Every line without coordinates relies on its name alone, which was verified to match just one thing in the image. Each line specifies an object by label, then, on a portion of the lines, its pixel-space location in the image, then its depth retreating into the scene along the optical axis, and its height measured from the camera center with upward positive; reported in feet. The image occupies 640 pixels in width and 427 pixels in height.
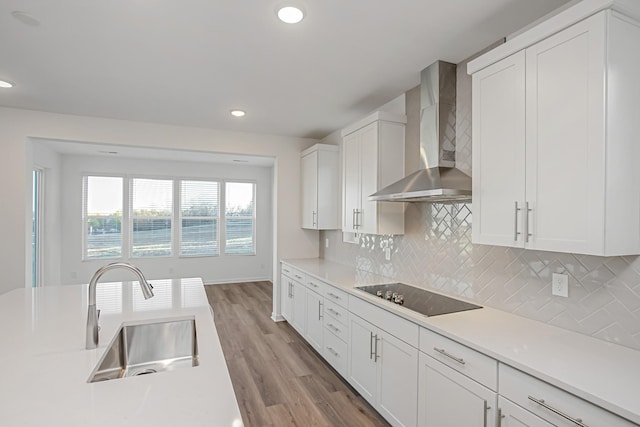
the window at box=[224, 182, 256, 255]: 24.16 -0.36
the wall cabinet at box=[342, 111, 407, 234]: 9.91 +1.46
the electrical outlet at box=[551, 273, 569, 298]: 5.82 -1.24
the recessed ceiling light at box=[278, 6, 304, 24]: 6.01 +3.70
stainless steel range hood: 8.06 +2.08
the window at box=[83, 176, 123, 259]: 20.81 -0.27
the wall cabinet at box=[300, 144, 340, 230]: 14.02 +1.11
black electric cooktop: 7.11 -2.05
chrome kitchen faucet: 4.67 -1.23
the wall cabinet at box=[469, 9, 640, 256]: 4.57 +1.11
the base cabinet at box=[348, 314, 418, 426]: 6.73 -3.60
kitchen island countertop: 3.16 -1.96
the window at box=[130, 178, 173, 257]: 21.86 -0.26
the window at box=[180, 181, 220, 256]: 23.00 -0.32
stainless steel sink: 5.67 -2.44
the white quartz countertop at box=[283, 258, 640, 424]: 3.81 -2.02
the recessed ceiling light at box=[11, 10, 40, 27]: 6.20 +3.70
